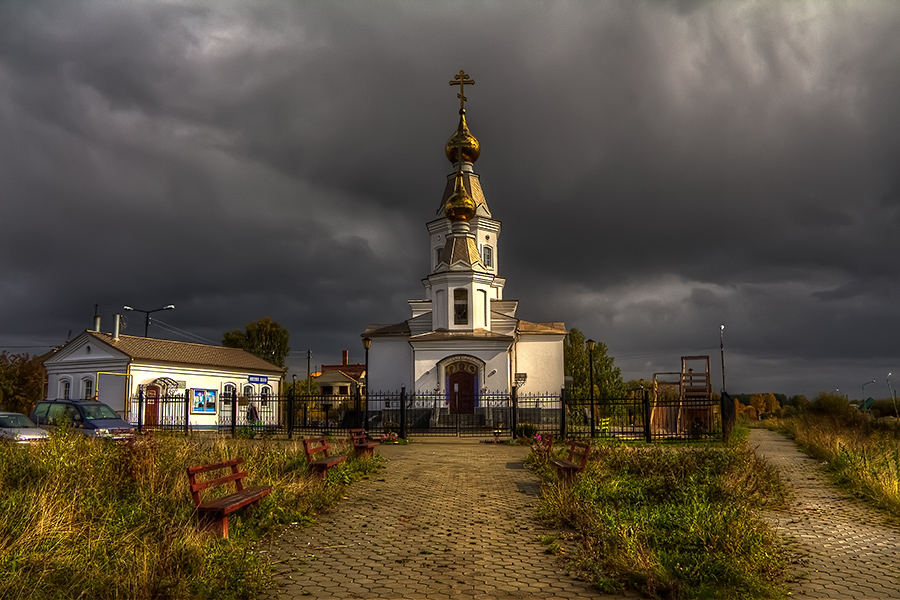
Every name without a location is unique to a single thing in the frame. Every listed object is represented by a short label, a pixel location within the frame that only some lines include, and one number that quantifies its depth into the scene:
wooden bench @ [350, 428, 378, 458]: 14.02
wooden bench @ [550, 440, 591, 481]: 10.80
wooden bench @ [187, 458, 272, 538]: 7.00
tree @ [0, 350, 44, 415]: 34.31
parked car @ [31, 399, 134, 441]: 18.22
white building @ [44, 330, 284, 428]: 30.72
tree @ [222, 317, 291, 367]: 60.94
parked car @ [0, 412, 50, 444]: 15.30
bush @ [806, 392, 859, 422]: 28.47
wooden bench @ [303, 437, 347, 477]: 10.84
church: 32.84
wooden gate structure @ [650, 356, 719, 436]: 22.34
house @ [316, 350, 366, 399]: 56.53
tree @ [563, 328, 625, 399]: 44.88
